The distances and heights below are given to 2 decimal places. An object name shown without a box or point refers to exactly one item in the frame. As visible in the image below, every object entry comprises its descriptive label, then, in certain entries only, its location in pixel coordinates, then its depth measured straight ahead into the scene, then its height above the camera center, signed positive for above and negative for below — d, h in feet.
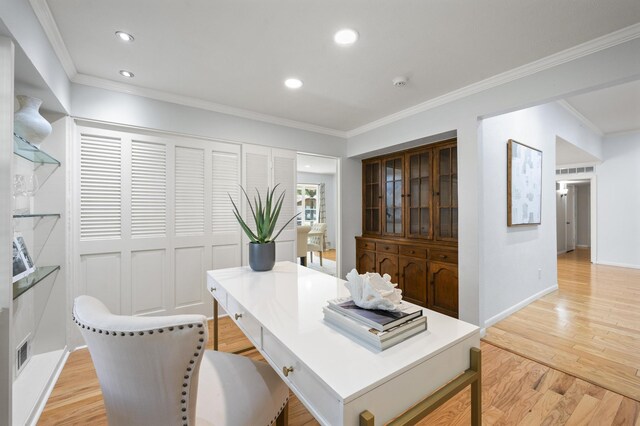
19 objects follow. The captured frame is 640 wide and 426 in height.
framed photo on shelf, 5.57 -0.94
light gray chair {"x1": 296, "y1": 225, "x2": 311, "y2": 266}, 15.70 -1.41
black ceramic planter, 6.47 -0.96
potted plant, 6.45 -0.69
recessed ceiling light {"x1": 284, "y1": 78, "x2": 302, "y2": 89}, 8.06 +3.86
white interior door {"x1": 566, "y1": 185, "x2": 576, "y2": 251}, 26.43 -0.35
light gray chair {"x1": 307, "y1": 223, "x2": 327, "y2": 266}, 20.25 -1.79
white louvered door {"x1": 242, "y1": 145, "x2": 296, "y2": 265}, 10.67 +1.41
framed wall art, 10.00 +1.15
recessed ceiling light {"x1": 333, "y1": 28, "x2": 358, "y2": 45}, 5.85 +3.82
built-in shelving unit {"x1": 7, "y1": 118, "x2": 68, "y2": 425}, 6.27 -1.35
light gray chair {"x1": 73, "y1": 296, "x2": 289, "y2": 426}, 2.51 -1.36
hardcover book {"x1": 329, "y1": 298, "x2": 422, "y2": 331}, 3.09 -1.17
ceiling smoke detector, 7.90 +3.82
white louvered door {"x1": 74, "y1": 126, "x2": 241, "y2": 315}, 8.08 -0.12
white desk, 2.40 -1.43
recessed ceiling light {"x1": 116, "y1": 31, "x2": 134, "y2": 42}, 5.92 +3.83
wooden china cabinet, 10.10 -0.34
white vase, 5.68 +1.94
